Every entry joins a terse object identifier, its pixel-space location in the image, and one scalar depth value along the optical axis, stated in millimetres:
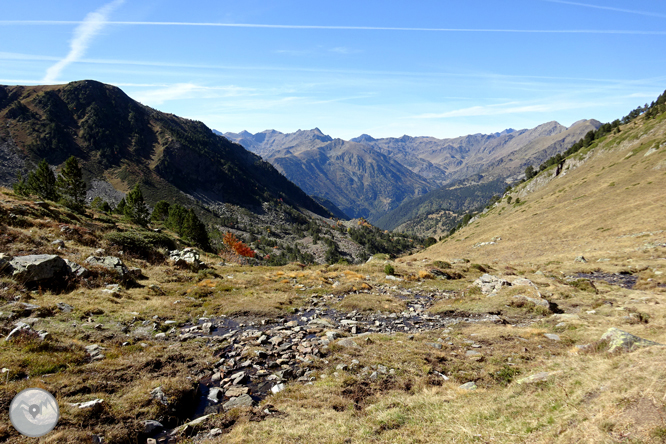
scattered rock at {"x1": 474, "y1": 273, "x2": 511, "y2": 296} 23153
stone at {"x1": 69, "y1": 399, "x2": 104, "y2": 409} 7650
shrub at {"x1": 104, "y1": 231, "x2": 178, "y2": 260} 29000
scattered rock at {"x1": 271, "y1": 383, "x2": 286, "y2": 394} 10133
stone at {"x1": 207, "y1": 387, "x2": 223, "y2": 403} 9683
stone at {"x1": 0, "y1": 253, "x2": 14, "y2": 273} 16306
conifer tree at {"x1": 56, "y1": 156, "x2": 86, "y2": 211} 71188
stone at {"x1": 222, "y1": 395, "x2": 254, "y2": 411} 9227
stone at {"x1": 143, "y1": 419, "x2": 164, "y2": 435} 7677
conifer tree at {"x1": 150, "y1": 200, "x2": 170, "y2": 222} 100000
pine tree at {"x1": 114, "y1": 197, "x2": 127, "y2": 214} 88650
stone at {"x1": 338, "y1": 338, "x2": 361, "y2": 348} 13578
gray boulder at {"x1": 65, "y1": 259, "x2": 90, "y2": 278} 18969
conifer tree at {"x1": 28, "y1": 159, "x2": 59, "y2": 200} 71000
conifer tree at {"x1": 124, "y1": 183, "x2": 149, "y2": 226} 82131
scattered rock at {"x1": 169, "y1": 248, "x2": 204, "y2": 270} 29814
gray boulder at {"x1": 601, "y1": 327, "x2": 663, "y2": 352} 9867
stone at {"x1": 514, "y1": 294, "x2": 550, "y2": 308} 18853
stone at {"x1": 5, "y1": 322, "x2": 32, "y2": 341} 10757
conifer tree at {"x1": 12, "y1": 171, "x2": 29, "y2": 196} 70312
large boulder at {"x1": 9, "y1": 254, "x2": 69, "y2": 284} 16484
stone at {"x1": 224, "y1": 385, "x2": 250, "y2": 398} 9836
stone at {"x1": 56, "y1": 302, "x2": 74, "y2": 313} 14613
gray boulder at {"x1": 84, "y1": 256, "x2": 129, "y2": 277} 21266
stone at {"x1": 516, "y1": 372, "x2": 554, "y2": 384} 9164
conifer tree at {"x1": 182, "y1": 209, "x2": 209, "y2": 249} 79062
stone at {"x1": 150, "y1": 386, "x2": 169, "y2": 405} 8773
